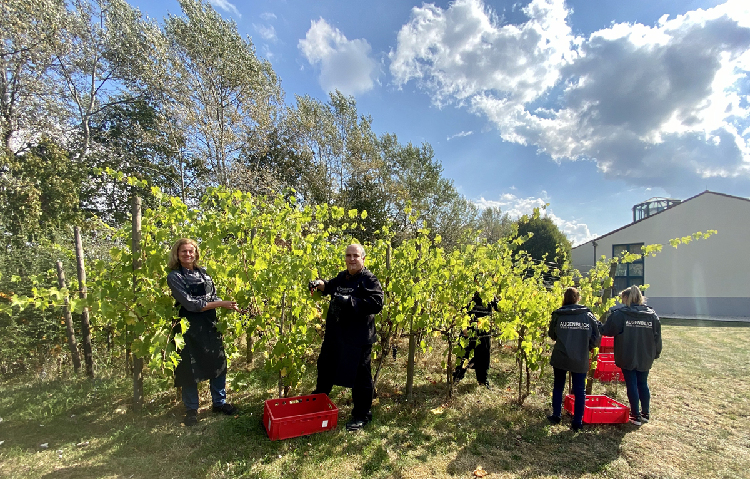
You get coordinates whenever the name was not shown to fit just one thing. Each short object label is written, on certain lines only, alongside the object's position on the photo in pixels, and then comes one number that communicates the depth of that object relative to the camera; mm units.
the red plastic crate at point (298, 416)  2877
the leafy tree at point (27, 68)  9102
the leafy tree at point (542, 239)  20844
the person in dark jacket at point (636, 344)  3652
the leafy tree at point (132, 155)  13211
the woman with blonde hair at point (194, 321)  2863
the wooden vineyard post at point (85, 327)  3954
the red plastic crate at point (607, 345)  6246
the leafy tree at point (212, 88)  13016
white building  13023
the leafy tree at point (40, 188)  8133
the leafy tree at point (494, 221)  36944
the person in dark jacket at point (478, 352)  4234
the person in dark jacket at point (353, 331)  2988
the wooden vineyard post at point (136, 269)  2946
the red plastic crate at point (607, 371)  4992
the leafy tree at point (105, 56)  11703
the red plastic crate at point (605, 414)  3533
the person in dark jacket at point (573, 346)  3445
